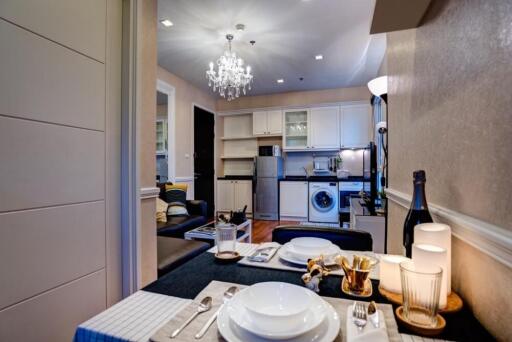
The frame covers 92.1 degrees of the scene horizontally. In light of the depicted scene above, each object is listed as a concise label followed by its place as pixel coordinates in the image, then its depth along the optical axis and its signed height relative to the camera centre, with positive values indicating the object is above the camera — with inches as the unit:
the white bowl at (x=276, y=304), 18.3 -11.2
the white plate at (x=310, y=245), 35.7 -11.0
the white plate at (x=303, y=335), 17.9 -12.1
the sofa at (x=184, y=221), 111.8 -25.2
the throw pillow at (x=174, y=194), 140.8 -13.8
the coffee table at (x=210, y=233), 102.1 -27.1
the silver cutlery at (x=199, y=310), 19.2 -12.5
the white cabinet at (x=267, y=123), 215.5 +42.5
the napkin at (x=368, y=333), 17.8 -12.1
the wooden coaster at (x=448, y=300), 22.6 -12.7
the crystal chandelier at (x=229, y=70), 124.6 +52.3
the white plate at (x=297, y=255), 34.1 -12.0
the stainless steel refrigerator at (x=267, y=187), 206.5 -13.7
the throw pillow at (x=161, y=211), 122.4 -20.4
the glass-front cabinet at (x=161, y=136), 204.1 +29.7
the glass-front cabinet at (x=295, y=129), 212.5 +36.3
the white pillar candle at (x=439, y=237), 25.2 -6.8
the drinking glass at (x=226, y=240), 37.0 -10.5
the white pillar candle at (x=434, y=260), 22.9 -8.3
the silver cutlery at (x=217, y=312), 19.1 -12.4
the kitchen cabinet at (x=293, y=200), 199.5 -24.2
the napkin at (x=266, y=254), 35.1 -12.5
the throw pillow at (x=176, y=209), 131.3 -21.0
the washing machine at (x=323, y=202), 191.9 -24.4
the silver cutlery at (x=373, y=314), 19.7 -12.0
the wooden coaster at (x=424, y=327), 19.5 -12.6
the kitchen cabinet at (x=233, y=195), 215.7 -21.3
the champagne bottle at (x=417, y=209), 29.3 -4.6
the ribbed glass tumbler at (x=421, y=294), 20.7 -10.6
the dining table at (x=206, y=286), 20.4 -13.1
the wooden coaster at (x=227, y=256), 34.9 -12.5
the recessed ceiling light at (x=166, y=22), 107.3 +65.0
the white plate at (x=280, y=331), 17.4 -11.5
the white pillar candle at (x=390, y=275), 26.0 -11.1
